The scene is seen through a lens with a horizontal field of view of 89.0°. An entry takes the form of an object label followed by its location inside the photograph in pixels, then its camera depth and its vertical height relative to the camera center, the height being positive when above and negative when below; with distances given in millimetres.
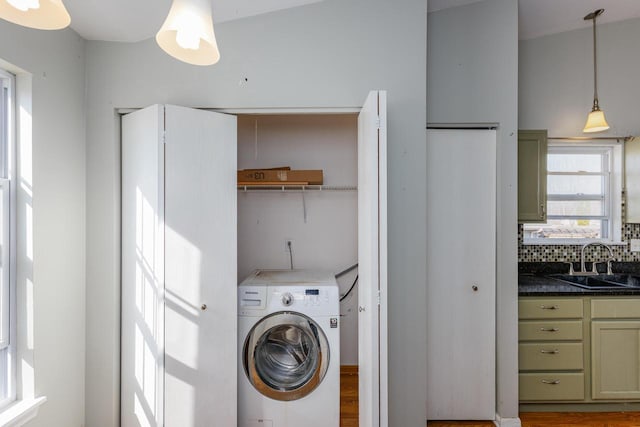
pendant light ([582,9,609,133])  2350 +665
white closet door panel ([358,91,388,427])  1487 -243
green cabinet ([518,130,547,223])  2469 +230
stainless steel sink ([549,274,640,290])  2684 -567
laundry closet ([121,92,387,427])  1771 -301
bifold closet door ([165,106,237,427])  1788 -325
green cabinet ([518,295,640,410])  2311 -975
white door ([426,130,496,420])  2238 -372
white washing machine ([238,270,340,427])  1982 -899
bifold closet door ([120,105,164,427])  1770 -327
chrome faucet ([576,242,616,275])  2750 -438
